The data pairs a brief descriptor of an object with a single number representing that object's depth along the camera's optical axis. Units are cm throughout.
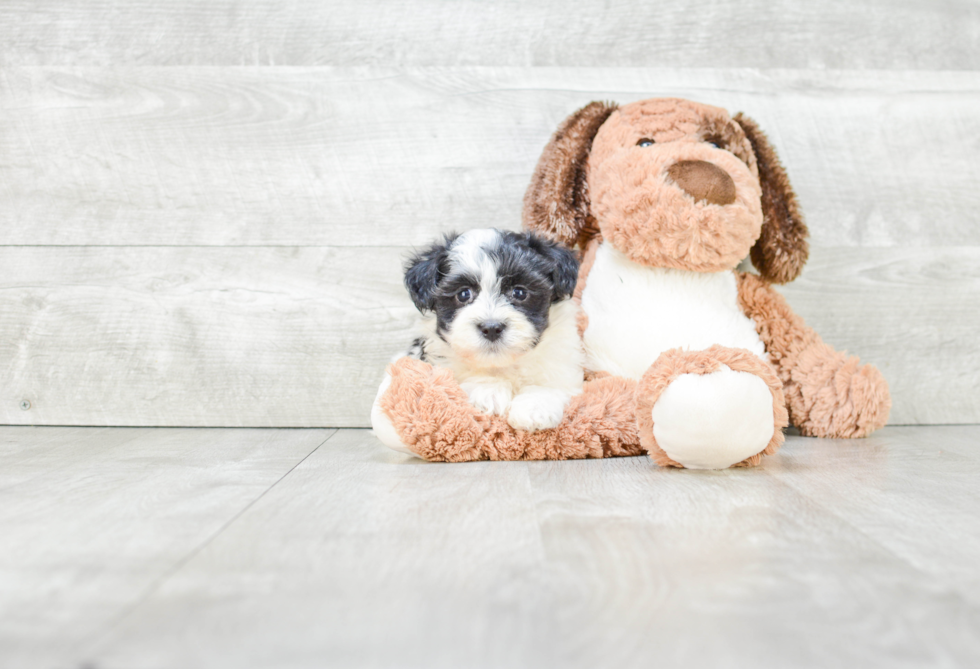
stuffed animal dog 65
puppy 69
